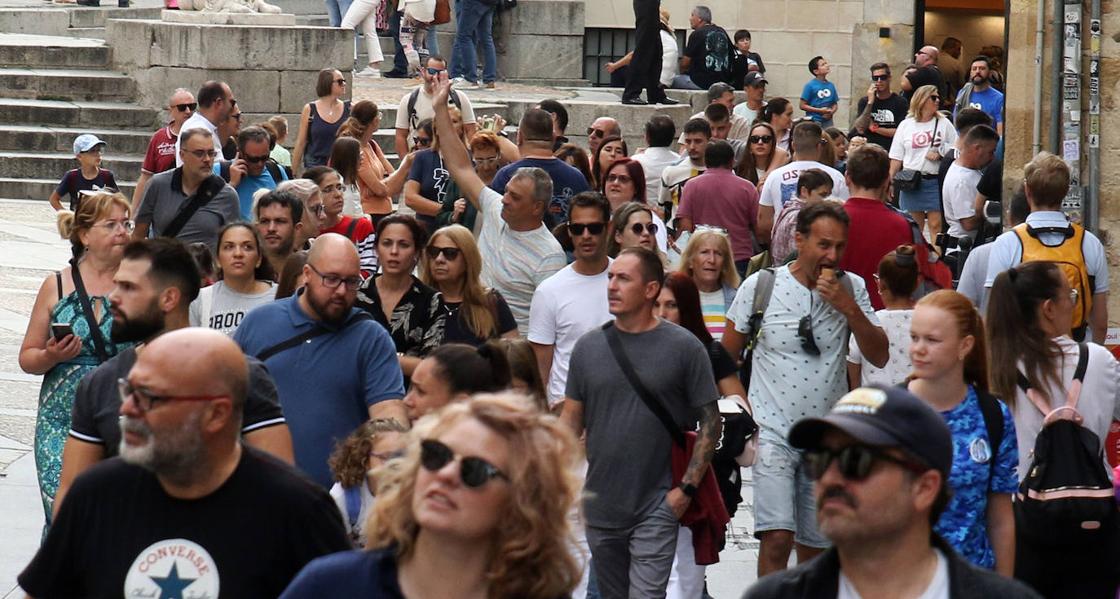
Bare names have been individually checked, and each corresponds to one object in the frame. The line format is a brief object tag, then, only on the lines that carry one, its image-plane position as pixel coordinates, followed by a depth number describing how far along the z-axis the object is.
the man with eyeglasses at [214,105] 22.48
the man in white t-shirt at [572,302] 14.01
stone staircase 35.05
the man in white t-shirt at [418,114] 27.39
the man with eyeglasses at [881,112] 37.18
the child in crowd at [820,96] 41.82
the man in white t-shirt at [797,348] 12.69
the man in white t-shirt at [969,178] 23.70
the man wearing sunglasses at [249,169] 19.86
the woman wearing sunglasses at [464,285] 13.73
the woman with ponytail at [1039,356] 10.69
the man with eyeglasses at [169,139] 23.89
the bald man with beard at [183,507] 6.57
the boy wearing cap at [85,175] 27.72
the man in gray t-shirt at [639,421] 11.70
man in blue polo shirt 10.98
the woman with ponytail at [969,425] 9.54
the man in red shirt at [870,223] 16.14
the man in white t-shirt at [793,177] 20.45
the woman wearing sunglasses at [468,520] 5.71
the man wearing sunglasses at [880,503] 5.87
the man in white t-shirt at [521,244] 15.80
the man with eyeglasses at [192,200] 16.90
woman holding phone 11.53
